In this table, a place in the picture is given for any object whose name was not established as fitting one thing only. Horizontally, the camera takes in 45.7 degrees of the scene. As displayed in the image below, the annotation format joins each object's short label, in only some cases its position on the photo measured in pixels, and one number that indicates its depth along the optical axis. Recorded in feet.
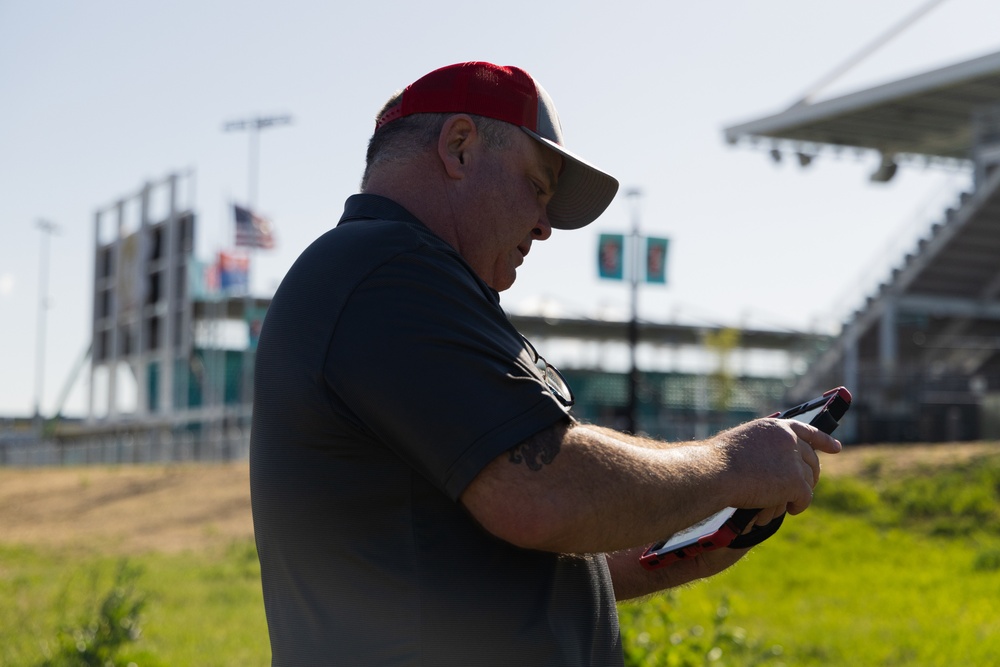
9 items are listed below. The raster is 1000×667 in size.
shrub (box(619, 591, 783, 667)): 19.41
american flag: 142.82
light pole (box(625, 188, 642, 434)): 85.76
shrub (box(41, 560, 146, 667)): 22.99
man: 6.43
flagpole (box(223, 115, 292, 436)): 153.71
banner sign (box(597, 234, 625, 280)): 103.81
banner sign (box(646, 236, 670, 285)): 106.73
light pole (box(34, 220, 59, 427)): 217.36
